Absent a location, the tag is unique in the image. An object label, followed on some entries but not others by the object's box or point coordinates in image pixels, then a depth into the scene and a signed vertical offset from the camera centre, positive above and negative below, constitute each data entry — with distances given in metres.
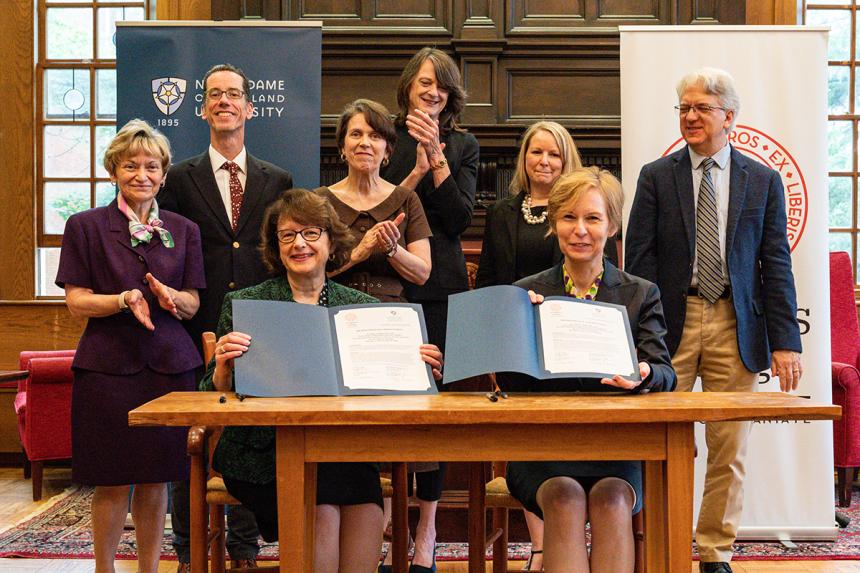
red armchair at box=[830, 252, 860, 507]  4.91 -0.64
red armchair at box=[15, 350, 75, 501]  5.16 -0.57
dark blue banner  4.26 +0.90
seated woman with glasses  2.51 -0.40
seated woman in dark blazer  2.39 -0.21
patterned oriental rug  3.92 -1.01
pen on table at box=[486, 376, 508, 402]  2.21 -0.22
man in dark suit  3.43 +0.37
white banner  4.12 +0.64
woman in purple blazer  2.92 -0.12
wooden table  2.04 -0.28
